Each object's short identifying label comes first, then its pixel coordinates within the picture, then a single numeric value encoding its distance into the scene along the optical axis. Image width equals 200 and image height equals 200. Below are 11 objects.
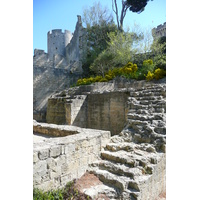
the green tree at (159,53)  11.86
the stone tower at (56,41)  26.41
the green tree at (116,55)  14.21
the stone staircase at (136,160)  3.11
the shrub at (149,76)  11.06
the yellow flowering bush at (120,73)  13.14
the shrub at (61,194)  2.75
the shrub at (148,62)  12.52
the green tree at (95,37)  18.11
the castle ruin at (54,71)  15.65
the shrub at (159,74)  10.62
